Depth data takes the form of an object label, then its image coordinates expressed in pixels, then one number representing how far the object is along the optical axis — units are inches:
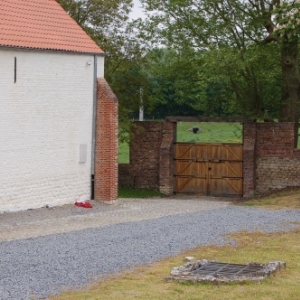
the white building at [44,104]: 963.3
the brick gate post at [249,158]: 1391.5
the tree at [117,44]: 1378.0
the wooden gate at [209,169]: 1419.8
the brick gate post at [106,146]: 1131.9
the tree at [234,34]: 1375.5
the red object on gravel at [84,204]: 1071.6
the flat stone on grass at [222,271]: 515.4
